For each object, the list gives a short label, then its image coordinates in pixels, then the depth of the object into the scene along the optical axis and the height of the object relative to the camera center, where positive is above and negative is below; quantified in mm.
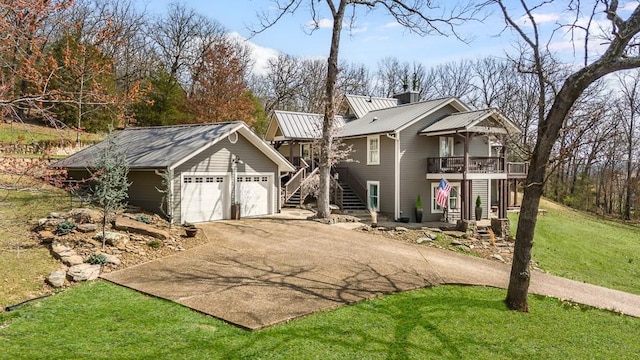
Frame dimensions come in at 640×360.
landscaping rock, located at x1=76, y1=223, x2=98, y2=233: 10945 -1317
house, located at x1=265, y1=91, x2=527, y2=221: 19266 +1001
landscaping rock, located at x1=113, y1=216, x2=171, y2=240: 11648 -1422
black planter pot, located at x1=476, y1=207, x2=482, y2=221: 20562 -1550
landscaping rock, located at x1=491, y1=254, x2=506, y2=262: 14191 -2632
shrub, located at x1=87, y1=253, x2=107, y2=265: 9375 -1855
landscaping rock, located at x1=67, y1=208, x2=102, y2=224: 11438 -1057
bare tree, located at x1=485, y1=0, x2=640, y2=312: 6973 +1517
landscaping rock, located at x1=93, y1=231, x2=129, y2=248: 10555 -1546
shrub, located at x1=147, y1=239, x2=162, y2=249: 10987 -1739
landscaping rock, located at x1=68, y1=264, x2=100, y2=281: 8609 -2004
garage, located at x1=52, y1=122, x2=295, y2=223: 14883 +418
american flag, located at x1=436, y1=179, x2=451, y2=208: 17922 -465
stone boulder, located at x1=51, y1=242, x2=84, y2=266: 9180 -1754
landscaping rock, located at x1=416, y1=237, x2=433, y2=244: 14898 -2148
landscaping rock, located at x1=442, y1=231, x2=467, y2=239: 16402 -2115
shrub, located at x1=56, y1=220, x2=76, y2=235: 10571 -1277
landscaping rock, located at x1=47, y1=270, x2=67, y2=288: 8164 -2022
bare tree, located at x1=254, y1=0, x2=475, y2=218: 16953 +4408
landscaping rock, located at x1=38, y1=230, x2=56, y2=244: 10195 -1451
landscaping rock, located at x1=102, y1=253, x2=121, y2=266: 9609 -1903
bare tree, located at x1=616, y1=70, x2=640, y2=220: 32625 +4351
